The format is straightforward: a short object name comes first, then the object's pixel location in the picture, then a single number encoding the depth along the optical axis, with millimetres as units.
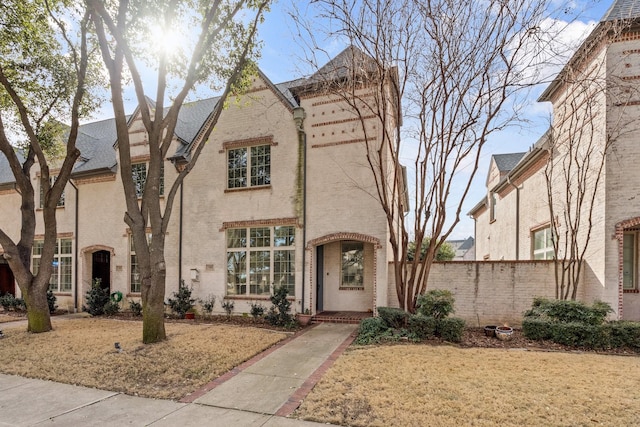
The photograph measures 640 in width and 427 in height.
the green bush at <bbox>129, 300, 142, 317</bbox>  12935
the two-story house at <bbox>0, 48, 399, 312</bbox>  11086
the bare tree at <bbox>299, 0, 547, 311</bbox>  8656
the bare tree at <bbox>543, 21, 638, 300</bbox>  9148
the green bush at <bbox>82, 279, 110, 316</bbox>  13172
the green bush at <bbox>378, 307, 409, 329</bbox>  8859
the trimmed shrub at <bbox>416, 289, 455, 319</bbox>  8547
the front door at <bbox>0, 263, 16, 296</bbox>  18406
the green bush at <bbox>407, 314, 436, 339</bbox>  8352
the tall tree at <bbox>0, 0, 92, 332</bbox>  9727
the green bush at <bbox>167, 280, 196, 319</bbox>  12203
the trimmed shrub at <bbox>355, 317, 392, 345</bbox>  8289
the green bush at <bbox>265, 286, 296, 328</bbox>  10555
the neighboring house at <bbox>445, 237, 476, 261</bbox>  46906
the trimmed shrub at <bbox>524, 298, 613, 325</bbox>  7965
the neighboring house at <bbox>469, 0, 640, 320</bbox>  9023
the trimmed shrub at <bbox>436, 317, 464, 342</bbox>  8281
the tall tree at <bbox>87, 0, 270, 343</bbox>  8156
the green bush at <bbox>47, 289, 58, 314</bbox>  14038
